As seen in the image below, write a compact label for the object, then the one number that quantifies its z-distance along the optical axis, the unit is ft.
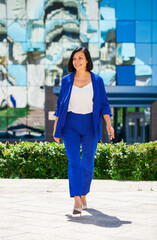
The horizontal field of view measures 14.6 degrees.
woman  22.64
